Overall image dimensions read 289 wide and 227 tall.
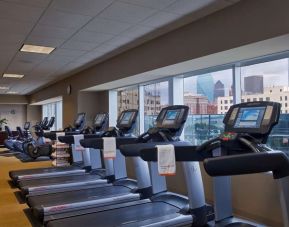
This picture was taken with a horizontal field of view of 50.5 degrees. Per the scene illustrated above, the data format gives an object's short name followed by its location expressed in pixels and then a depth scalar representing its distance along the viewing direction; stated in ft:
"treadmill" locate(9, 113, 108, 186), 16.18
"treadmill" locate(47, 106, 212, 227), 9.16
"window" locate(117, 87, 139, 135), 21.66
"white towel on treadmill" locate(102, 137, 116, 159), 11.61
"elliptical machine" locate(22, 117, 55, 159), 26.27
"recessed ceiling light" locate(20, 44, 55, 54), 16.53
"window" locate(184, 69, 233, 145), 14.03
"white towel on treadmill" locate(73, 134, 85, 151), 15.67
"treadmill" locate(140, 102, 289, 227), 4.89
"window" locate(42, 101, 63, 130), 39.50
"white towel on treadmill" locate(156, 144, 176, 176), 7.23
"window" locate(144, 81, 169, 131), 18.25
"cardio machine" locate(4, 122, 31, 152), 33.43
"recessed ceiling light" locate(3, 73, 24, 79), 26.11
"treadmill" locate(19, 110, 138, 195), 13.66
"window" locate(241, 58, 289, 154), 11.18
